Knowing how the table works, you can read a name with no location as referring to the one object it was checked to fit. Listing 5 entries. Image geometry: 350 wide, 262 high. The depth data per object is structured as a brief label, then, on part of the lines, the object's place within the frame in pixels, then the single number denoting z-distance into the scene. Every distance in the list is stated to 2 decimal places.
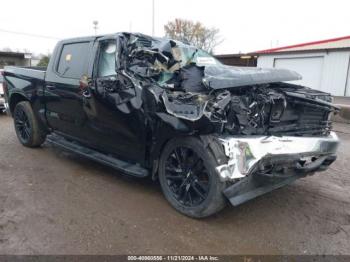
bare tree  40.12
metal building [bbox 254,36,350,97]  17.61
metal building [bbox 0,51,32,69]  27.28
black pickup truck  3.16
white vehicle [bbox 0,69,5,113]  10.00
